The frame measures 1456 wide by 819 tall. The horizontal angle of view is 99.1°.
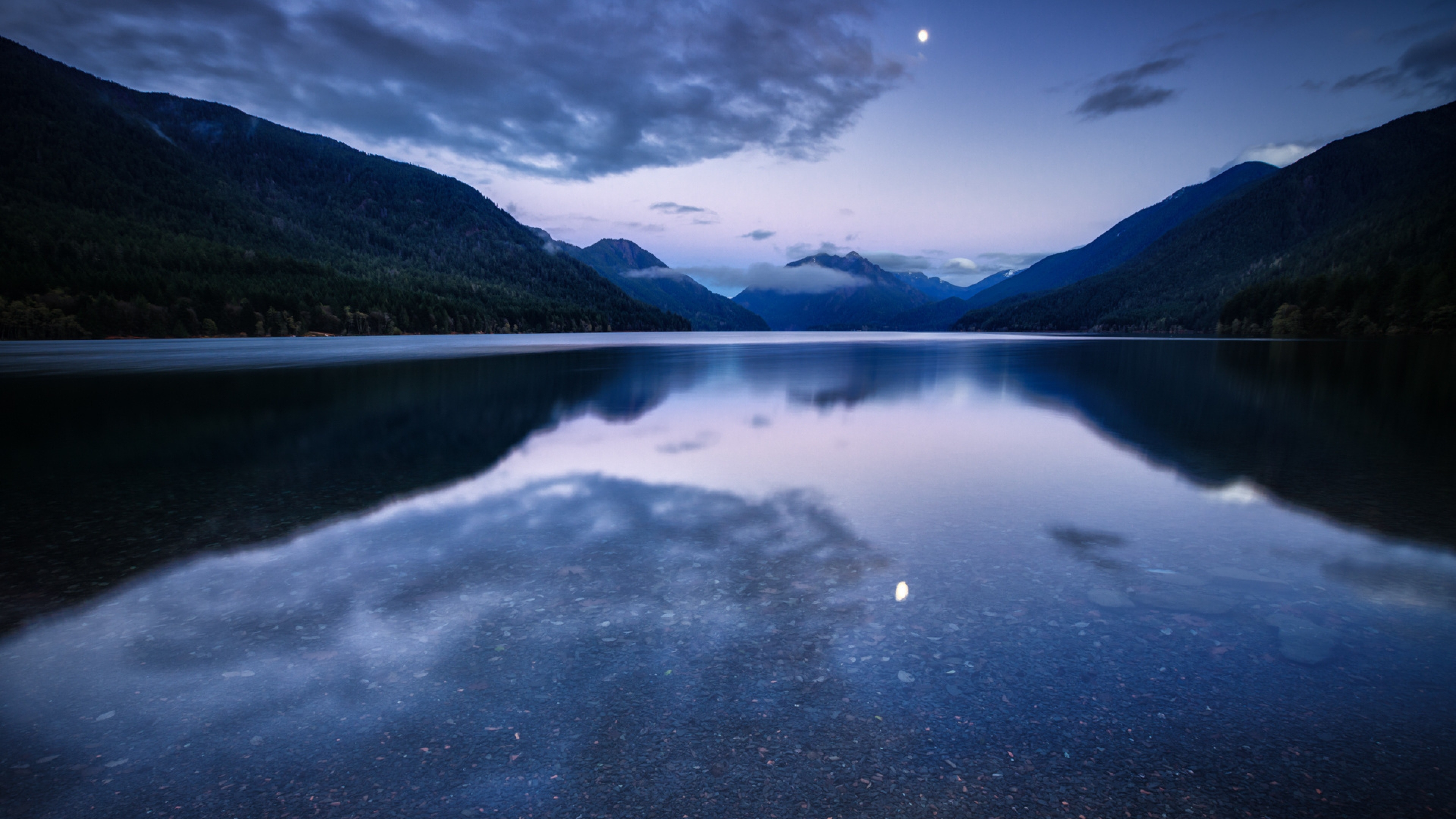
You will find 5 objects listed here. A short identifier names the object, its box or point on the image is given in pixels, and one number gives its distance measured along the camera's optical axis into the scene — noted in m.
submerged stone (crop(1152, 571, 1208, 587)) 8.02
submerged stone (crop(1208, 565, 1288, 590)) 7.91
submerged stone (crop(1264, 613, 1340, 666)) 6.09
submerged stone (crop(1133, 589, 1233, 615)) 7.22
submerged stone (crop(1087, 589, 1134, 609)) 7.32
